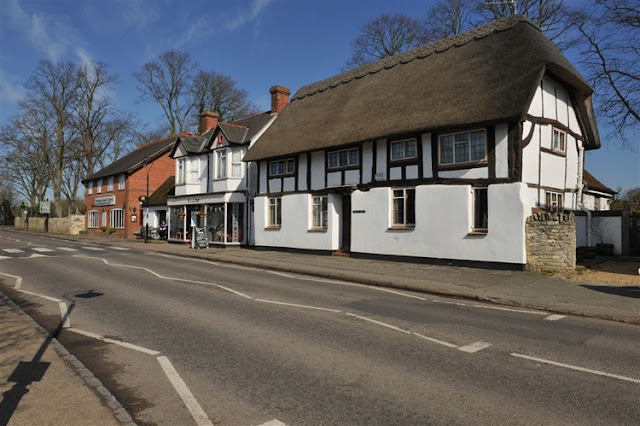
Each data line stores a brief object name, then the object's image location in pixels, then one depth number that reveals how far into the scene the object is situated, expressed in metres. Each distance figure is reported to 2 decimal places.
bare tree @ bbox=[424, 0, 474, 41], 32.84
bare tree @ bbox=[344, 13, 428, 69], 35.56
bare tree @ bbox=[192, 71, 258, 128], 51.91
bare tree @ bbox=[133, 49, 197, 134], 51.06
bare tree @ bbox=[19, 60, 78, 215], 46.44
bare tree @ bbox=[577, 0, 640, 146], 22.08
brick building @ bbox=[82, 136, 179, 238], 39.00
